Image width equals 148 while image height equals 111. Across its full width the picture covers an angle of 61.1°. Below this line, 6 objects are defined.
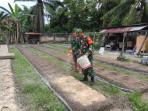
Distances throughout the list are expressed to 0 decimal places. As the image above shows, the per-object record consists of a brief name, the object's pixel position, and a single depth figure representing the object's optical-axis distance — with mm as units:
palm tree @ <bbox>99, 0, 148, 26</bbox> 12758
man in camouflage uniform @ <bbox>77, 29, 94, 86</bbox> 3482
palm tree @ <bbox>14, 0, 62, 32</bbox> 22923
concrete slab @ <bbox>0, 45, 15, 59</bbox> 7210
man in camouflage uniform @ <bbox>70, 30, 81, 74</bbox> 4469
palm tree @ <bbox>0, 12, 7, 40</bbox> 18250
